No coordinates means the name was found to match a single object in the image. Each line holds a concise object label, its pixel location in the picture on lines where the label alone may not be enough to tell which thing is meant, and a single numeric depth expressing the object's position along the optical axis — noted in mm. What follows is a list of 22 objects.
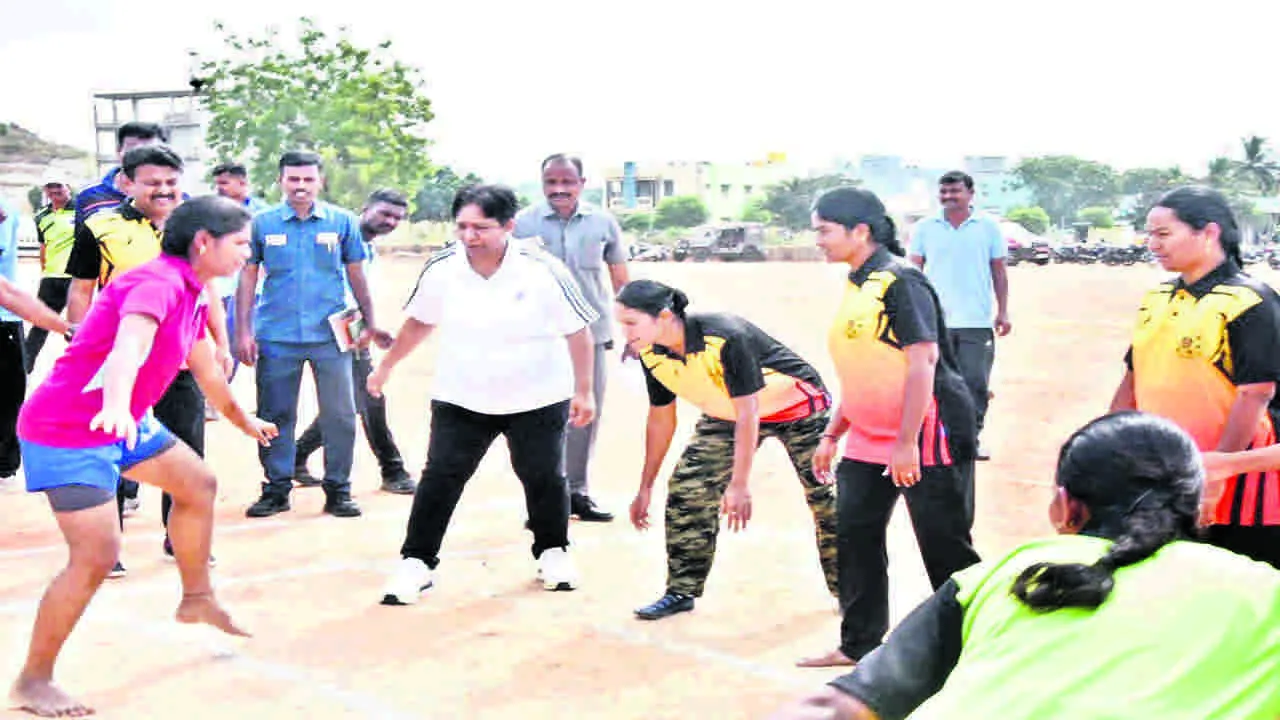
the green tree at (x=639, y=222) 91550
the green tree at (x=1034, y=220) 75688
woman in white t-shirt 6867
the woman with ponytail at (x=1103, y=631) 2205
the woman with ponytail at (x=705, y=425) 6277
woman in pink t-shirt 5059
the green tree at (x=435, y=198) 84312
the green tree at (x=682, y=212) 92875
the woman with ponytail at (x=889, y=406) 5312
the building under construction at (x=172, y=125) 82375
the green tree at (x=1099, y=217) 81750
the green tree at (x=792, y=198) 94688
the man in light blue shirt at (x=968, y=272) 10242
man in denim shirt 8617
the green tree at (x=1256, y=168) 103125
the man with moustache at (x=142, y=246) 7188
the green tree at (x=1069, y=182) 101125
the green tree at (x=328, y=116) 60531
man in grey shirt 8859
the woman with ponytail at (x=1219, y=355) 4773
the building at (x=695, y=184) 108875
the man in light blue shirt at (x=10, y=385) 9422
